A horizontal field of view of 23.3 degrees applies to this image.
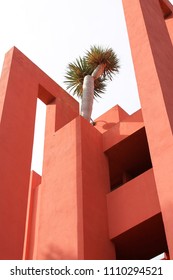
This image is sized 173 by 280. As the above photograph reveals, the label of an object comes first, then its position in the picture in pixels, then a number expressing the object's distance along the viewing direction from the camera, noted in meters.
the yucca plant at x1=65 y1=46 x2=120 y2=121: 17.14
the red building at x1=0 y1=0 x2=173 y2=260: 8.20
